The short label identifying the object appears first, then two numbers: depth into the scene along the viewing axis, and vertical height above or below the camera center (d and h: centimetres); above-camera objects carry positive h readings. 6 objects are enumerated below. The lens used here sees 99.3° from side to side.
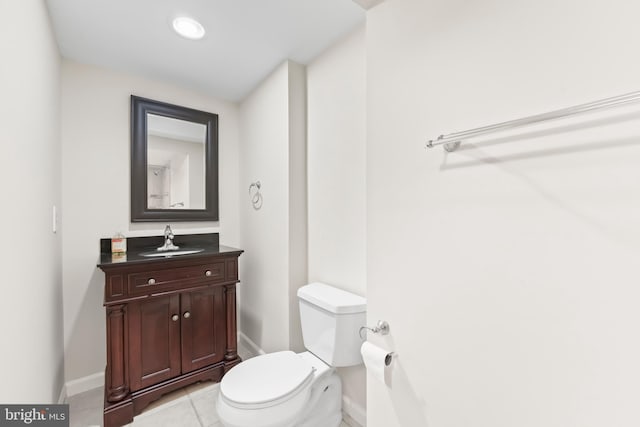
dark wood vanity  156 -71
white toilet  119 -81
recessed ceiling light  150 +107
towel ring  223 +14
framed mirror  208 +42
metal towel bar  54 +23
